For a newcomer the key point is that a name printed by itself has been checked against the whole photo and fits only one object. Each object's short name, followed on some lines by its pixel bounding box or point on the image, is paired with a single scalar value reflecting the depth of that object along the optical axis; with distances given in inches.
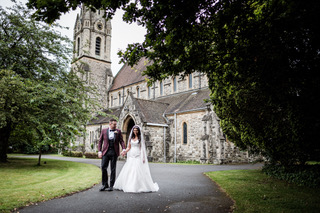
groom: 262.8
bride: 253.9
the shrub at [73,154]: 1074.7
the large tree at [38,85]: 455.5
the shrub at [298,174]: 299.9
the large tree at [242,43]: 161.3
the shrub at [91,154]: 982.5
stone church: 722.2
